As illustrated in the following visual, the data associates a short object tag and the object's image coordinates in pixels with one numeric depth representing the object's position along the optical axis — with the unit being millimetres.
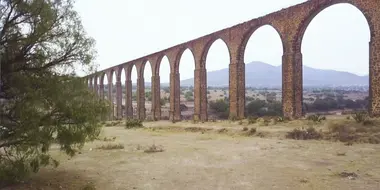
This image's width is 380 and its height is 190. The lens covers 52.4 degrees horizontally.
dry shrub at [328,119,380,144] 12258
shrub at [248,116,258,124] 18344
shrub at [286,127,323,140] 13508
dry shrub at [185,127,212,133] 18684
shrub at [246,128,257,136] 15594
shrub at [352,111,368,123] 13585
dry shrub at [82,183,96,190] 7189
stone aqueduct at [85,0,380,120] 14555
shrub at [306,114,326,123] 15651
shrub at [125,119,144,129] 24681
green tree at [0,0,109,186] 7523
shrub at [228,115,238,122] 20564
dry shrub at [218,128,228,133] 17136
